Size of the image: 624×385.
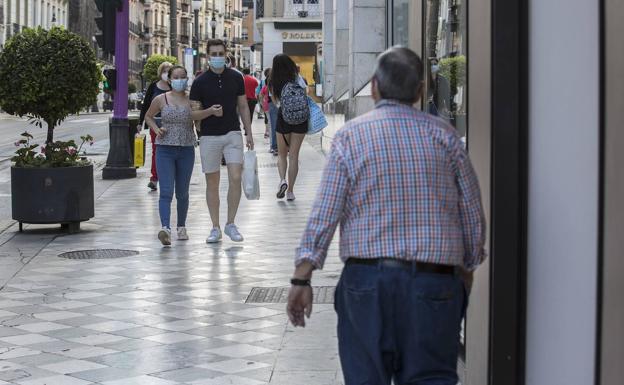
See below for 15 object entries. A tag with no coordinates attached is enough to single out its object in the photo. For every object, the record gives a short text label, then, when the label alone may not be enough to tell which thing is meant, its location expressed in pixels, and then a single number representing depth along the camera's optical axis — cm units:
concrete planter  1205
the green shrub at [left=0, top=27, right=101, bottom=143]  1298
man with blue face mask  1116
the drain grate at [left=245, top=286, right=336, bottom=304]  847
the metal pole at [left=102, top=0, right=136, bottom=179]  1894
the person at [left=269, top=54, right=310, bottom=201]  1489
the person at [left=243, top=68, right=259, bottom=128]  2417
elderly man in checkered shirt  390
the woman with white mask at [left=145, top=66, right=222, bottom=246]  1134
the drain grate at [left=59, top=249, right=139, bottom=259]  1077
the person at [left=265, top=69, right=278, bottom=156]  2353
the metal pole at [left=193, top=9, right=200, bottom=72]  4630
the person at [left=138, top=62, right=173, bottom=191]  1533
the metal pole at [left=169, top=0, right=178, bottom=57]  3622
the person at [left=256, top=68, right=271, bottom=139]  2654
